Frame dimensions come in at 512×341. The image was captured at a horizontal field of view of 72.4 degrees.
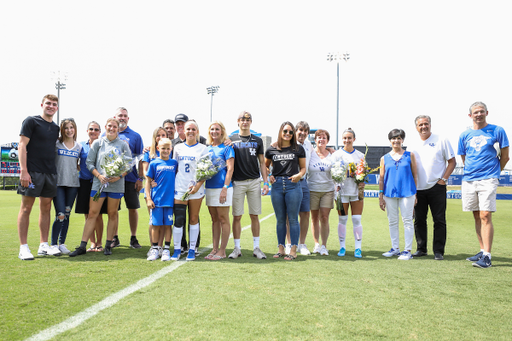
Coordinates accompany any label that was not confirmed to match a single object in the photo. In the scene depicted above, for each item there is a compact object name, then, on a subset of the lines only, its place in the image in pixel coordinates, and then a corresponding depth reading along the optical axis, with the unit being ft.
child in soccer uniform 16.92
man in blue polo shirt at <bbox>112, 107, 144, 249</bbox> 19.94
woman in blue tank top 18.60
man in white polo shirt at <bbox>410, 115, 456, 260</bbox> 18.98
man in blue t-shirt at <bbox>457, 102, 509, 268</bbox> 17.04
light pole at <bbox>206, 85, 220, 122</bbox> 140.19
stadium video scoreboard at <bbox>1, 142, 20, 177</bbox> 125.18
